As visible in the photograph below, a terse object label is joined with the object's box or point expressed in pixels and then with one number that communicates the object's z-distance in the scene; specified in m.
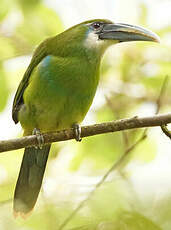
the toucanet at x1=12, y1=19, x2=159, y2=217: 6.12
